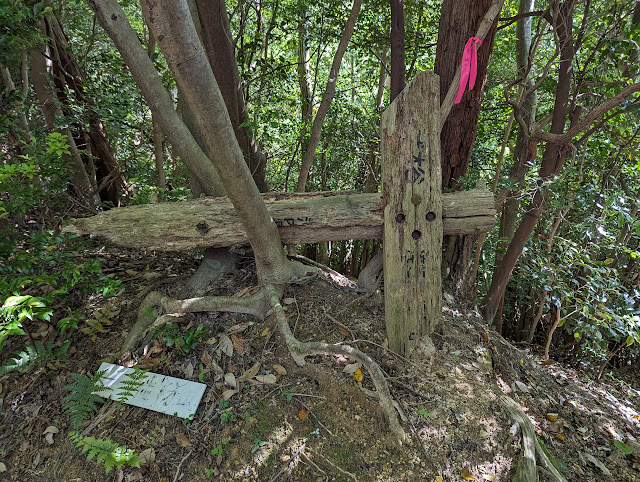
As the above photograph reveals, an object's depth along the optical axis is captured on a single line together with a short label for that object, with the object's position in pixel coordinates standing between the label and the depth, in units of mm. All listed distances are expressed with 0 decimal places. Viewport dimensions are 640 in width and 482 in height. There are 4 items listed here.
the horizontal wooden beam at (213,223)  2980
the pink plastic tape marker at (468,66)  2643
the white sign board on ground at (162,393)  2643
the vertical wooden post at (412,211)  2684
